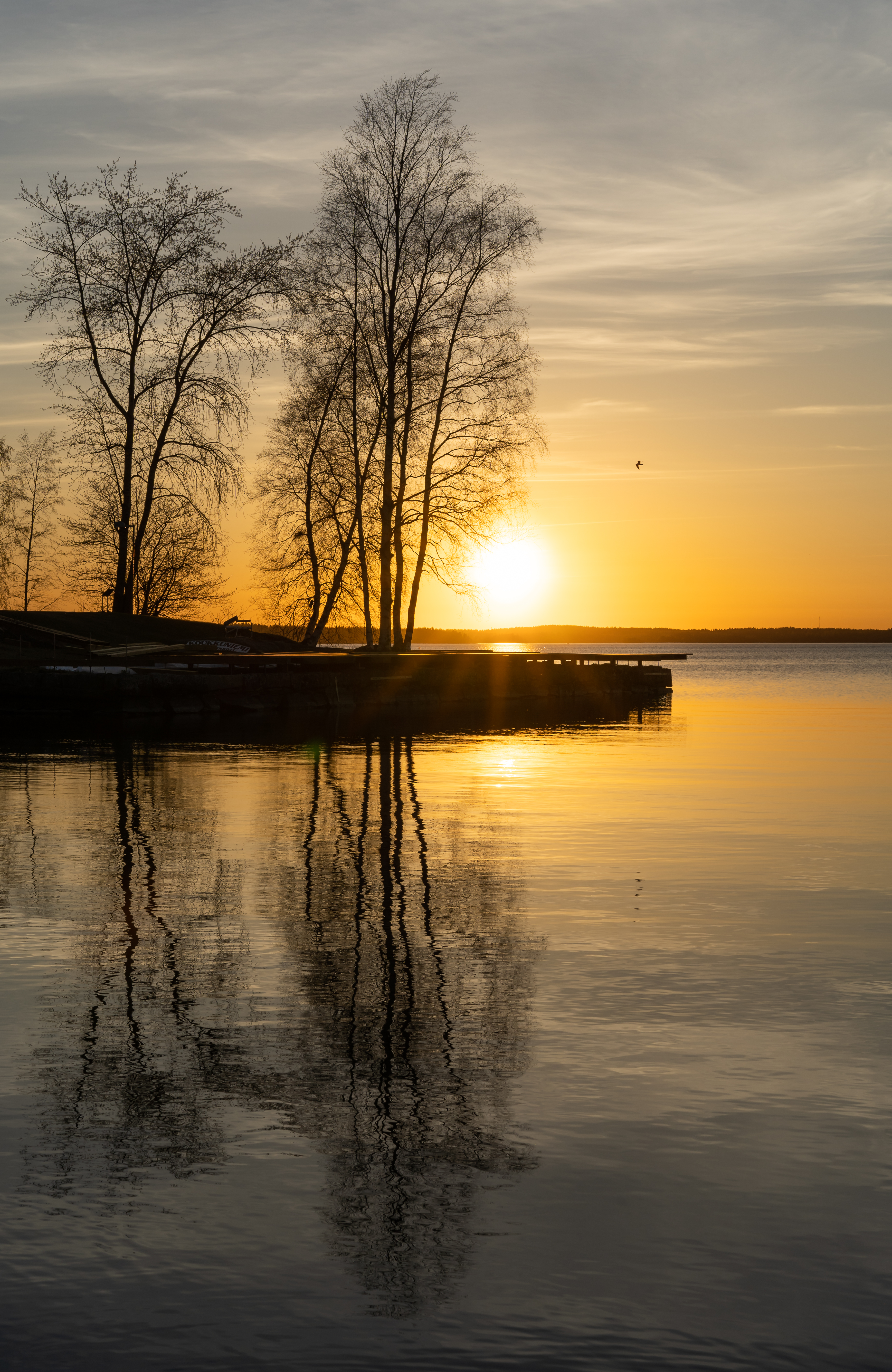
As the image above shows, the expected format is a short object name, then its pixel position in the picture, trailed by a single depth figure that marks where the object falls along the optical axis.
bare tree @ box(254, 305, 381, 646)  44.78
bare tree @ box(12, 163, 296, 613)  42.47
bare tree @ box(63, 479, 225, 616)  55.44
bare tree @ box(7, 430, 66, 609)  80.75
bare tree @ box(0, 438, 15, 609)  77.88
